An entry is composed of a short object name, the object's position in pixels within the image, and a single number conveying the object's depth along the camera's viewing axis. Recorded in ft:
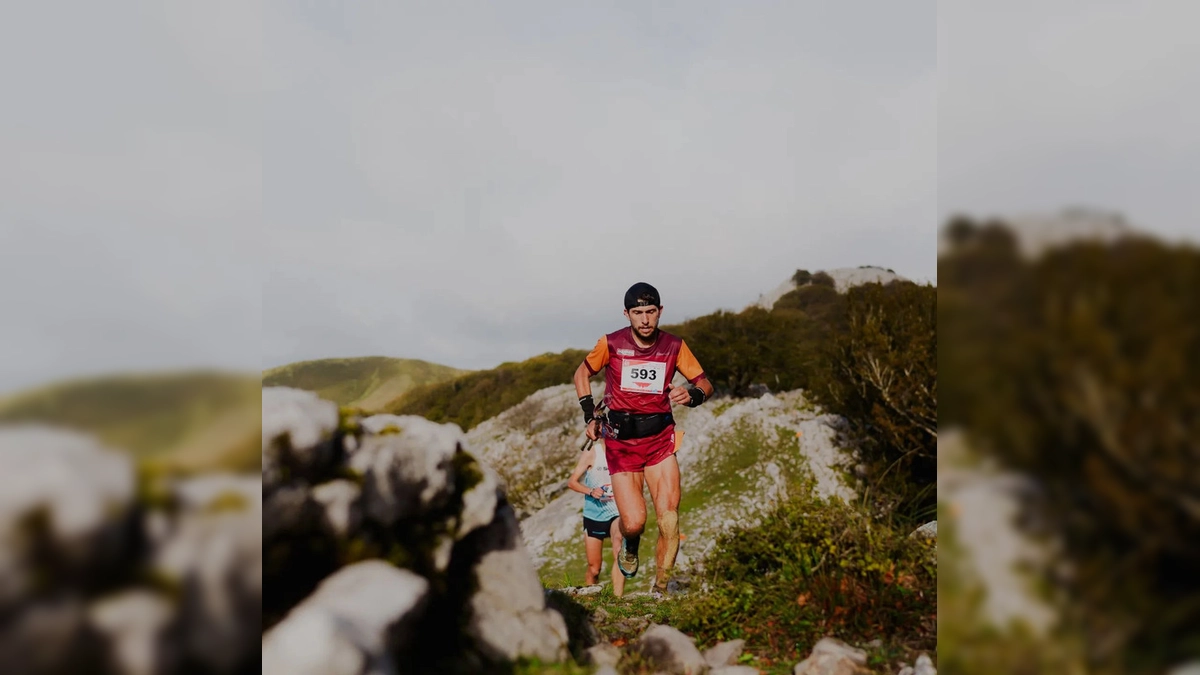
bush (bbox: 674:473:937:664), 12.28
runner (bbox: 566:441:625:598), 20.92
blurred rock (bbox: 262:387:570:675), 8.63
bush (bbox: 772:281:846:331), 94.99
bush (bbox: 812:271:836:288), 129.18
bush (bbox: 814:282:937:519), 36.68
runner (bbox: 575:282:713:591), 17.13
